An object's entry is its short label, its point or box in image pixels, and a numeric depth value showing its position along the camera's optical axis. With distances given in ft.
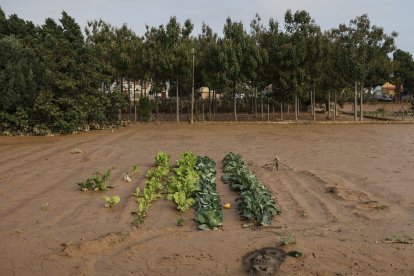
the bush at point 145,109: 88.33
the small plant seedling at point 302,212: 24.65
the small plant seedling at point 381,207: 25.58
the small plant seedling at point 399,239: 19.48
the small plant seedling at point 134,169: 35.64
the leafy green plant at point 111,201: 25.98
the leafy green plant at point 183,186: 25.59
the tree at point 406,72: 172.11
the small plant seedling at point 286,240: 18.95
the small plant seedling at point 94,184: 30.32
